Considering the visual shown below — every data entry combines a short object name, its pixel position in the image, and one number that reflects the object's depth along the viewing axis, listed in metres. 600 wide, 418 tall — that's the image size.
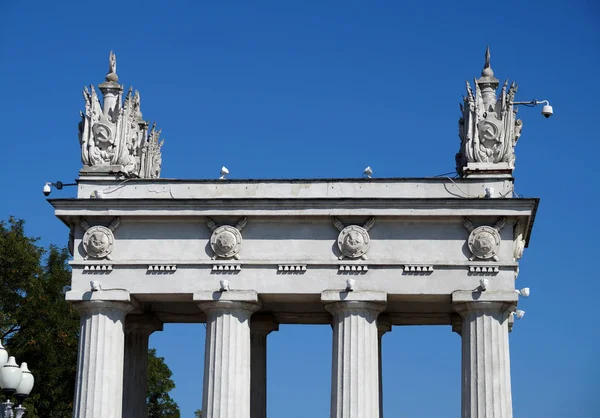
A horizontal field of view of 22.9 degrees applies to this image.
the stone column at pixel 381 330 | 62.91
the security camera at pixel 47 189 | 59.59
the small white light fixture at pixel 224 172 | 60.89
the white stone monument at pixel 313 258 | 56.81
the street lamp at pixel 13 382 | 45.22
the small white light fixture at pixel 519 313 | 59.62
